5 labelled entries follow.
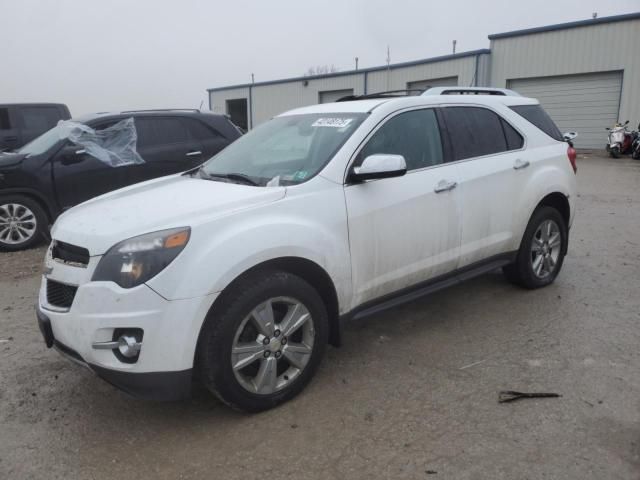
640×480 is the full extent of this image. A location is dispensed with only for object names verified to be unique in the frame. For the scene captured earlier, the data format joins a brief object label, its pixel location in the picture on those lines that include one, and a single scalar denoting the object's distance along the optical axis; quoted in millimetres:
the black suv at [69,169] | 6859
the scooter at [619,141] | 17219
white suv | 2629
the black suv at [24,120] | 10227
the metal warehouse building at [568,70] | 18438
